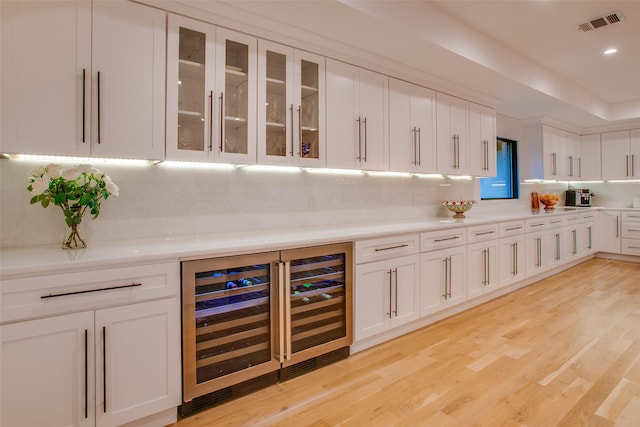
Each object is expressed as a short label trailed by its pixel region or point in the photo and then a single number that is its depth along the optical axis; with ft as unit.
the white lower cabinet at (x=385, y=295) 8.55
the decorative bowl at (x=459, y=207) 12.86
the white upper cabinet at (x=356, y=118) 9.31
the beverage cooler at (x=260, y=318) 6.28
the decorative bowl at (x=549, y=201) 18.33
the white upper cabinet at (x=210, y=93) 6.94
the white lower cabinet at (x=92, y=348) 4.78
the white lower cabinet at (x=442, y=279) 10.07
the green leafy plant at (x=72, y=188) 5.74
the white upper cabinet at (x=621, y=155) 20.07
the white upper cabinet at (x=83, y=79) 5.55
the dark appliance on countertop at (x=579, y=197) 21.61
